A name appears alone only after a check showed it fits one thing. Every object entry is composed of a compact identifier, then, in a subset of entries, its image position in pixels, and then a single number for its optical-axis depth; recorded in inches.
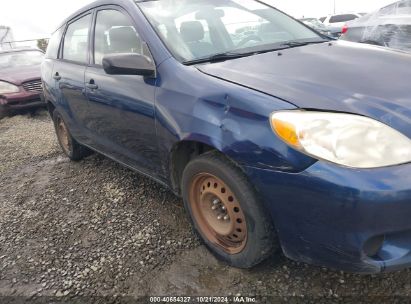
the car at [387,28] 242.4
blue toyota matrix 67.1
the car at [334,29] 478.2
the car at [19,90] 294.0
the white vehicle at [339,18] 676.7
